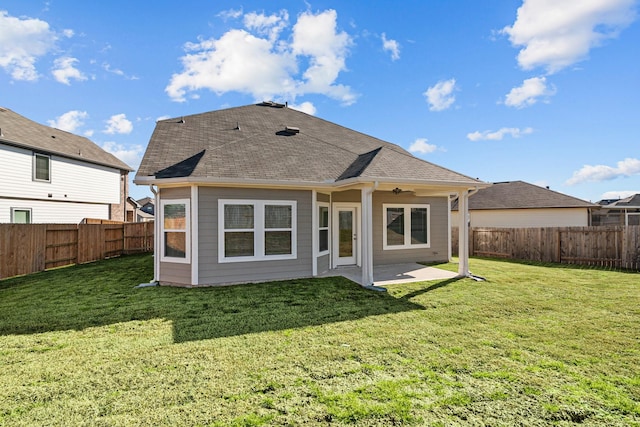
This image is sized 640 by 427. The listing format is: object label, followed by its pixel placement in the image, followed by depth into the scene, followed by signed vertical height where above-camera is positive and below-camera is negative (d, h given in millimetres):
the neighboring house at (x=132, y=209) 23812 +858
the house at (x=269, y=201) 7688 +515
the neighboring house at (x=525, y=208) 18703 +644
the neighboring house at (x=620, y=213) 22000 +363
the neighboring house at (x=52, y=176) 14062 +2396
